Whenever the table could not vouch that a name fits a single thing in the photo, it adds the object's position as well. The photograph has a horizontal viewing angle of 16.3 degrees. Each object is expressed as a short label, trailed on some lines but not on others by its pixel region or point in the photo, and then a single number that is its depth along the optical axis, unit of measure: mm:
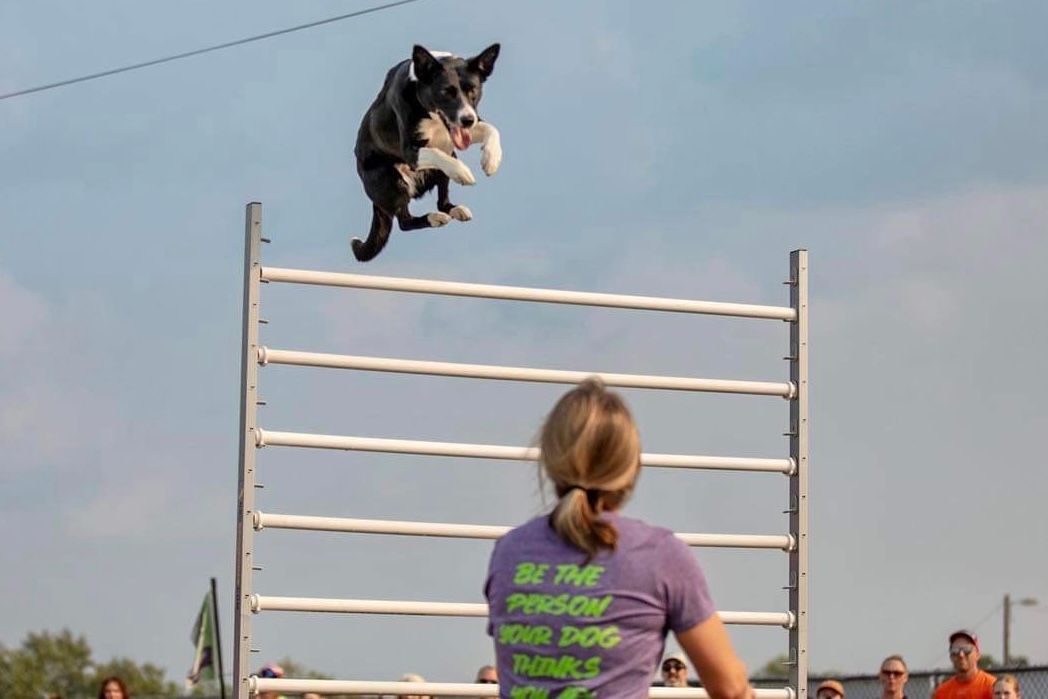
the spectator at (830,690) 19390
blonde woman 5604
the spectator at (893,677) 18922
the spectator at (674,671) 18003
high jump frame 12806
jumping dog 12972
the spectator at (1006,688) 17717
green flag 43721
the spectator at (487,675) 17521
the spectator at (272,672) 16410
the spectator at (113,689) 19299
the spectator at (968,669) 18425
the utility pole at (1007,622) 77920
